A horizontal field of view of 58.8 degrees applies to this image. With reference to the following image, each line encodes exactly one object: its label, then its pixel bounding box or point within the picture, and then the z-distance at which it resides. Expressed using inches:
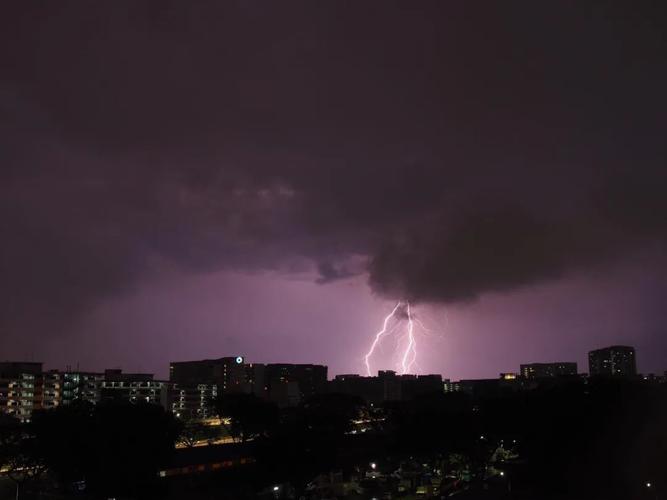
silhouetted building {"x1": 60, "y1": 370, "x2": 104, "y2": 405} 4335.6
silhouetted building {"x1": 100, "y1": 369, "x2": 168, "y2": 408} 4820.4
